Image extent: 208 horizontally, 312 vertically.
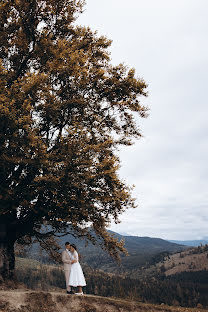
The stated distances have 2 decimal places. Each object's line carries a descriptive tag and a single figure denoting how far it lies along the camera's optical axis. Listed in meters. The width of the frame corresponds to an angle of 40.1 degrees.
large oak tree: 14.72
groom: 16.17
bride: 15.72
